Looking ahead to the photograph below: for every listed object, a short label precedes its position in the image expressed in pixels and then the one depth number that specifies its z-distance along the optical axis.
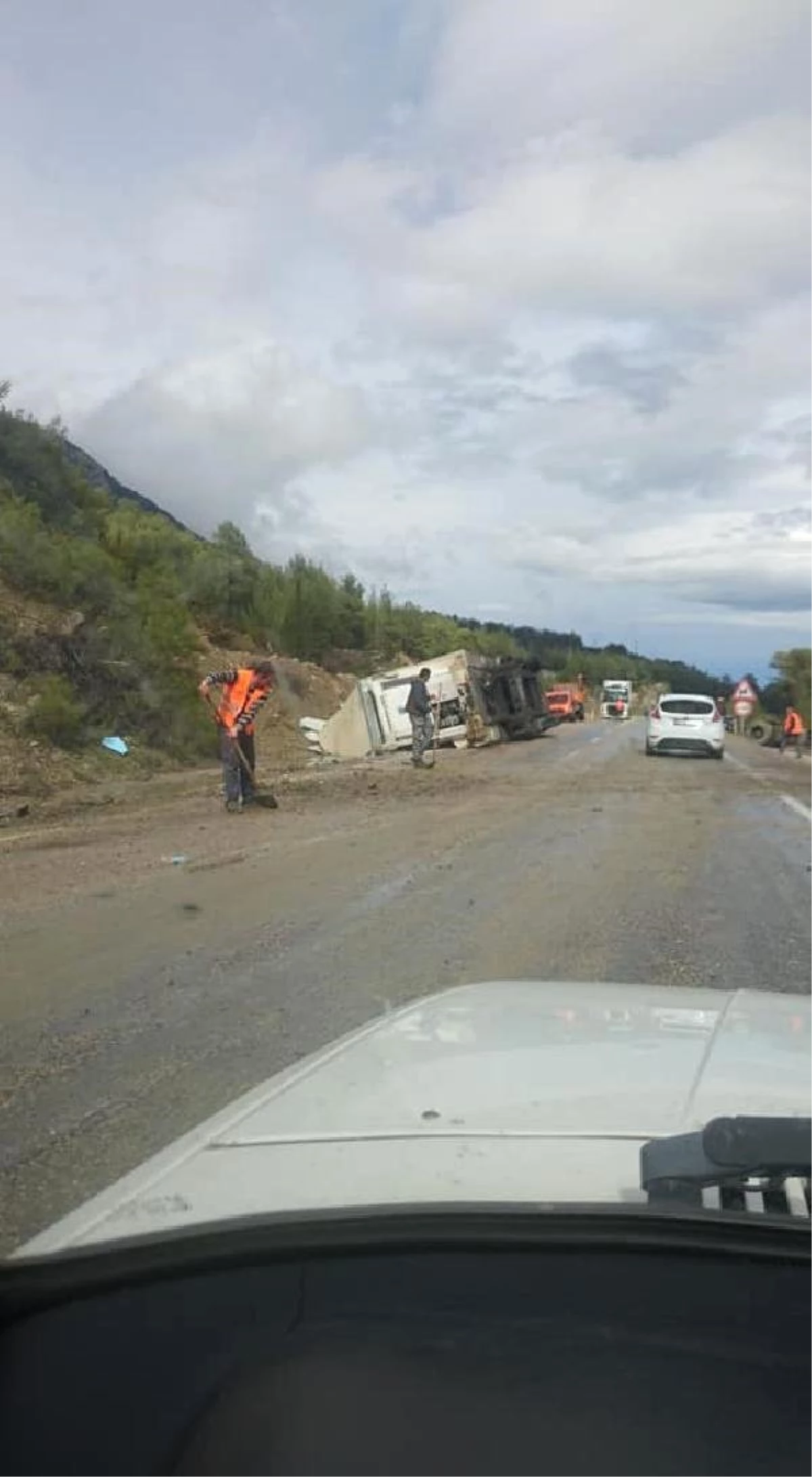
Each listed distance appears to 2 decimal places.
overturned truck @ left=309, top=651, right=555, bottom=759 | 34.78
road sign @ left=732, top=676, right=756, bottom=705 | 53.50
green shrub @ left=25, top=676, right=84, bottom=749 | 21.89
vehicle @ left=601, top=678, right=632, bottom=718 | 85.12
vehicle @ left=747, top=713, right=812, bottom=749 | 46.38
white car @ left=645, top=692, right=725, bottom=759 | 31.81
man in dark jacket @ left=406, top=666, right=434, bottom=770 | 28.42
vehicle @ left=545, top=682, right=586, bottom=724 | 73.25
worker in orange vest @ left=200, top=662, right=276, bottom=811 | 17.48
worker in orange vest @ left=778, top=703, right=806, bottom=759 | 39.91
